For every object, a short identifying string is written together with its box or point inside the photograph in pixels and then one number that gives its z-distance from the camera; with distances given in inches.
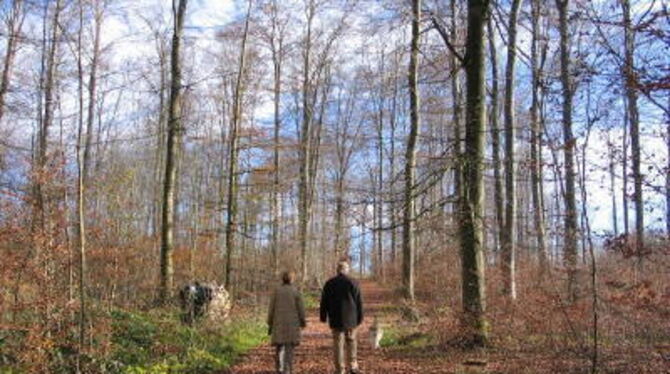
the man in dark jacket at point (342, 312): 352.5
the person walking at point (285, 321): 357.1
